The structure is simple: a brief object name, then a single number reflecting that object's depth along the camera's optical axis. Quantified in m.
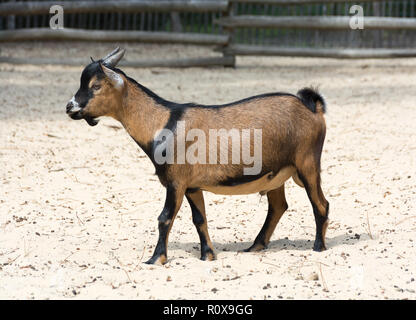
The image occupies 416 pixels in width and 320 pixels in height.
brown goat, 5.51
